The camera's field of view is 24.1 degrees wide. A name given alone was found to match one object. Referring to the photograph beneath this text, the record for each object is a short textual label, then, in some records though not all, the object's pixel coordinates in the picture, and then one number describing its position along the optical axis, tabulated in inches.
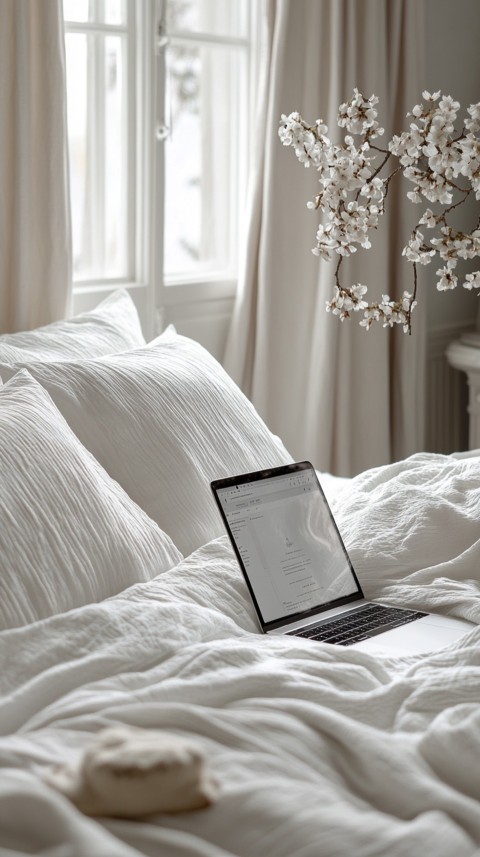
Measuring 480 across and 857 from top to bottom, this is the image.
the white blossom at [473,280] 63.5
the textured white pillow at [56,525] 54.5
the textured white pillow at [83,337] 80.8
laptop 60.6
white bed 38.6
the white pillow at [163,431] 68.6
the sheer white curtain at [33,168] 88.4
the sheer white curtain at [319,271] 118.3
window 106.6
